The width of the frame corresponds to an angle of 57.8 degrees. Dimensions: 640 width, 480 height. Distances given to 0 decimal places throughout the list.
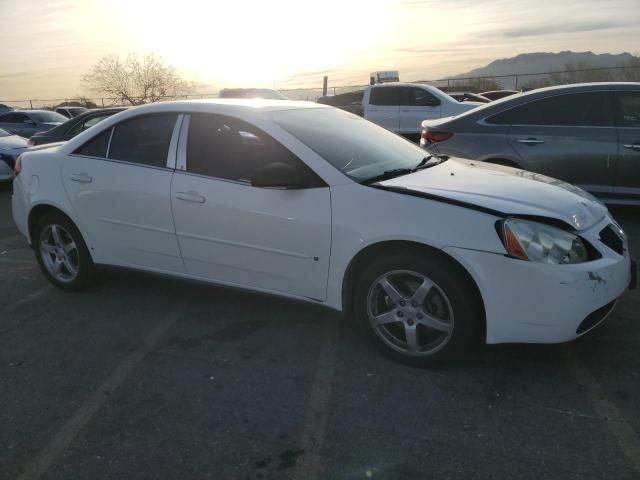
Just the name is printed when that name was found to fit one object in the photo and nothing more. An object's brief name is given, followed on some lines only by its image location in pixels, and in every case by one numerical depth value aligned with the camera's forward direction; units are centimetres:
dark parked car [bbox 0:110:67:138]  1655
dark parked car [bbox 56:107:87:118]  2302
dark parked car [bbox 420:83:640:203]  614
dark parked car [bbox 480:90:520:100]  2009
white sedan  304
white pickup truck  1416
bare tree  3694
